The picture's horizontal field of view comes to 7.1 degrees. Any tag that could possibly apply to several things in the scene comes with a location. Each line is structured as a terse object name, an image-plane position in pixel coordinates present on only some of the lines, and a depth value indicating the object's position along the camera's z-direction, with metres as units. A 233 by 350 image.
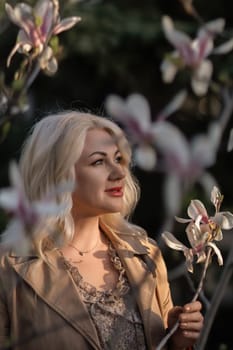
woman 3.48
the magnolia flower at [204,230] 3.21
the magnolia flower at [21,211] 2.65
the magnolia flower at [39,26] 3.01
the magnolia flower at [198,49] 2.82
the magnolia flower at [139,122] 2.68
